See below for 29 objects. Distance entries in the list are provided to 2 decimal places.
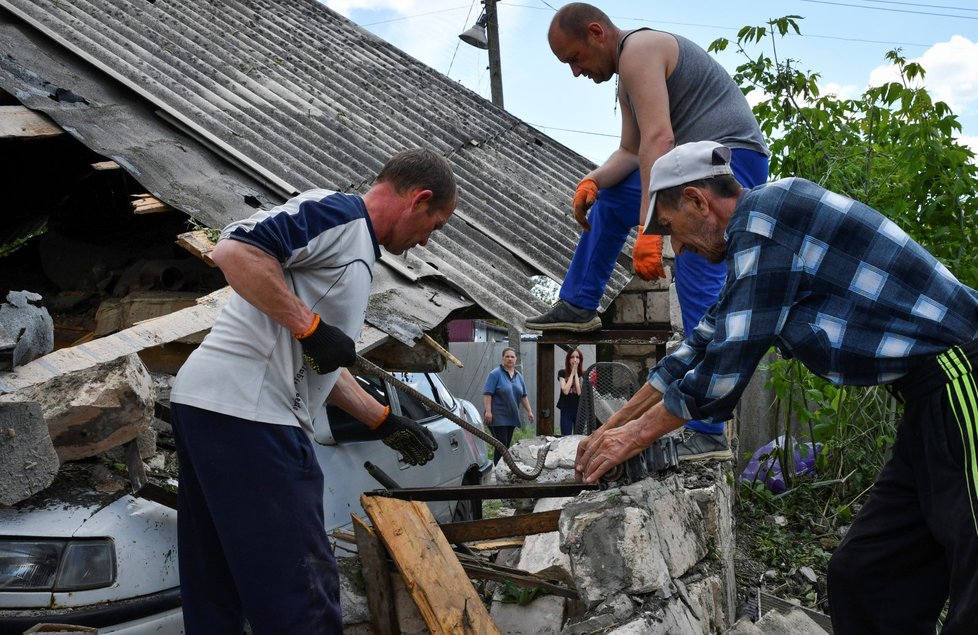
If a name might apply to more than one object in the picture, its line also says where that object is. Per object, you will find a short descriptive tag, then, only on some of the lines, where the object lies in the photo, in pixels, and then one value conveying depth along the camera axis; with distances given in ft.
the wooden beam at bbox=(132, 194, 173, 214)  14.92
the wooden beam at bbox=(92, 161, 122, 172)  15.60
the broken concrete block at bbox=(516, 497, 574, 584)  11.61
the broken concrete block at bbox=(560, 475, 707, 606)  9.47
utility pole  53.31
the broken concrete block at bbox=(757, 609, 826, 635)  9.16
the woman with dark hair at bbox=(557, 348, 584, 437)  32.07
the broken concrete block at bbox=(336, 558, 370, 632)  11.73
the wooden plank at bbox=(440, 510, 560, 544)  11.28
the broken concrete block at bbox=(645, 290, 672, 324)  23.31
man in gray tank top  11.43
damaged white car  8.92
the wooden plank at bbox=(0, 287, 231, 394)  10.23
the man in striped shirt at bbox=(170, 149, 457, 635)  8.15
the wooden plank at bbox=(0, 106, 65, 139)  15.01
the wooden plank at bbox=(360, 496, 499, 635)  9.91
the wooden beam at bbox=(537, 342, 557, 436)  20.63
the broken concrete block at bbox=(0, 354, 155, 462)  9.95
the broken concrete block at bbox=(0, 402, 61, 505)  9.07
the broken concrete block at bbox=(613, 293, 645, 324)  23.29
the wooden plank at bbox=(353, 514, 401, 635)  11.02
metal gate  14.44
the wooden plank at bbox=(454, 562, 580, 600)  11.09
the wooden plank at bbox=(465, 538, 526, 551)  14.90
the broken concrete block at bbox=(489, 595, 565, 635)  11.68
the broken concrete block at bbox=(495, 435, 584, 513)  15.14
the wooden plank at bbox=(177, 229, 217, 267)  13.71
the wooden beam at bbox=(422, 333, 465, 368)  14.49
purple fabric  18.62
